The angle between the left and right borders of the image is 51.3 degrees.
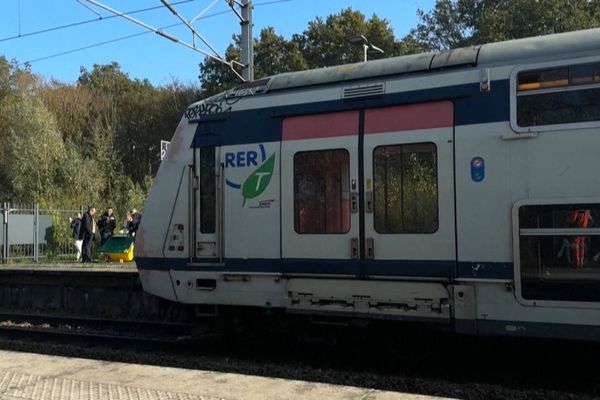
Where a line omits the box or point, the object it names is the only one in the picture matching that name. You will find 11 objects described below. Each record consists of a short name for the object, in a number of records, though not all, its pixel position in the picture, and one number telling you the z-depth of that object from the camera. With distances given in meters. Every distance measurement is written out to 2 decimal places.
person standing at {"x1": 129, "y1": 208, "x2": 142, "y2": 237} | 19.98
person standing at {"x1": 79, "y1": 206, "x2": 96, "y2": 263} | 19.61
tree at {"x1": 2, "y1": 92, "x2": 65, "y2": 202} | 34.34
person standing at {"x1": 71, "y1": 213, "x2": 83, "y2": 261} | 20.46
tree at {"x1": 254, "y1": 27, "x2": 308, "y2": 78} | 38.66
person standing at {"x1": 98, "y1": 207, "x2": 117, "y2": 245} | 21.07
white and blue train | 5.68
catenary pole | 18.67
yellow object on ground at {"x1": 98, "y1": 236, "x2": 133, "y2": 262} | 19.30
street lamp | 18.75
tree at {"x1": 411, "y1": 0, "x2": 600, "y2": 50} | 28.84
